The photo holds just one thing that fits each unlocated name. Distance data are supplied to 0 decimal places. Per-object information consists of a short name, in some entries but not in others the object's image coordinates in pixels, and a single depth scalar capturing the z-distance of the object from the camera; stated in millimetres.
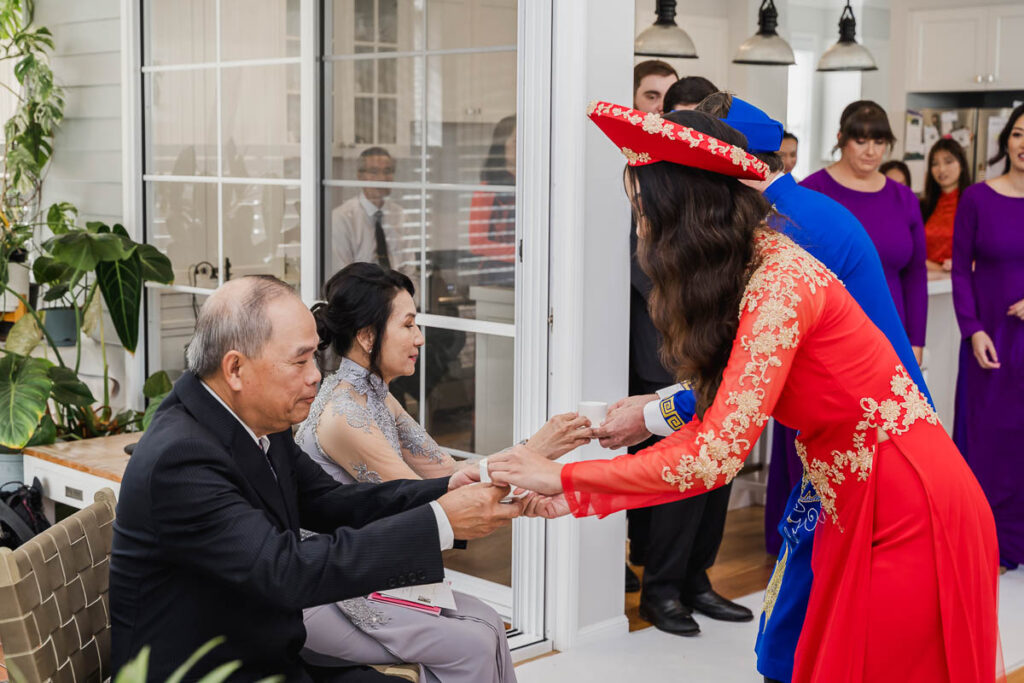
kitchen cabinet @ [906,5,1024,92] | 7961
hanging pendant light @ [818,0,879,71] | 6609
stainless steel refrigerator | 8117
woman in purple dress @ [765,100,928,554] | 4125
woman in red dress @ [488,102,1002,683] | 1830
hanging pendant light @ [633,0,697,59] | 5543
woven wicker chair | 1703
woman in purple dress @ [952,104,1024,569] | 4375
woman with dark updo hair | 2264
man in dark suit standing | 3668
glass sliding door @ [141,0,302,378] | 4406
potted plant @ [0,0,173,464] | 4320
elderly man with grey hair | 1689
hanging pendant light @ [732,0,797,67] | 6219
